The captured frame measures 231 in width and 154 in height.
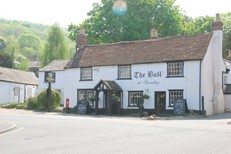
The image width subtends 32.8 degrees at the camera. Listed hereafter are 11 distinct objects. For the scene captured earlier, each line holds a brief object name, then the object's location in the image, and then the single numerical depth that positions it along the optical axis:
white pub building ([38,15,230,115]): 34.62
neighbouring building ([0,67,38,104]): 55.12
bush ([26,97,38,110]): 43.39
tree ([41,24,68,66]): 82.94
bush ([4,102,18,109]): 46.63
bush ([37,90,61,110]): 42.21
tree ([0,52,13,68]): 90.31
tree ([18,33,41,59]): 168.99
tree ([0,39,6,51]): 121.56
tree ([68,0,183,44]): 56.16
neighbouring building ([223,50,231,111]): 39.09
